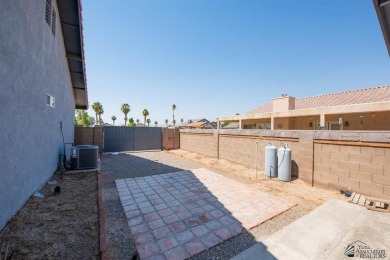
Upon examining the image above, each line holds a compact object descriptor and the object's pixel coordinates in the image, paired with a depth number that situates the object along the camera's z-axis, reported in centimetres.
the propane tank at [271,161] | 667
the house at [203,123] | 3453
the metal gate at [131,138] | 1330
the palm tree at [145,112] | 4581
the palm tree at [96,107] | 3762
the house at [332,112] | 1019
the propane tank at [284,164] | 616
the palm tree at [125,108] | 4301
